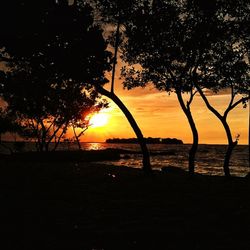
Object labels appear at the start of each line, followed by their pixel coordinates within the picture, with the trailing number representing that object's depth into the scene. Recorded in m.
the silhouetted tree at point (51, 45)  17.42
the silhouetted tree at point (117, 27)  19.06
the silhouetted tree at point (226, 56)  20.49
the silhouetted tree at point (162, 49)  19.87
